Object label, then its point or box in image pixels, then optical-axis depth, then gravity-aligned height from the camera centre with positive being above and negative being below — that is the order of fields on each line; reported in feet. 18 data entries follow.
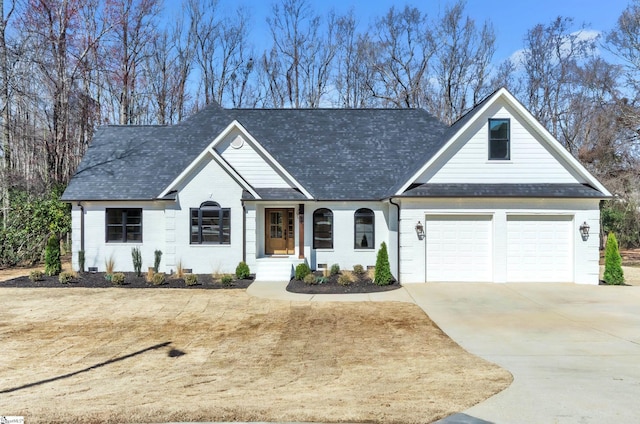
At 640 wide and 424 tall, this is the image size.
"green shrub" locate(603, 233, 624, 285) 47.42 -6.38
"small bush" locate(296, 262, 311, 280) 50.85 -7.45
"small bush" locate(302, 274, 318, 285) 47.93 -8.03
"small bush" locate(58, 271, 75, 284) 49.48 -7.95
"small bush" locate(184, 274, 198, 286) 48.01 -8.00
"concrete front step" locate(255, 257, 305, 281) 52.14 -7.41
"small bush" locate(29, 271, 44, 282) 50.37 -7.84
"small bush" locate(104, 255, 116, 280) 54.66 -7.29
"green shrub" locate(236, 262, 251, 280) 51.88 -7.57
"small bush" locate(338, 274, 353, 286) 47.06 -7.98
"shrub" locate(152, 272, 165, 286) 48.98 -8.14
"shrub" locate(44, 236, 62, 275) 53.36 -6.02
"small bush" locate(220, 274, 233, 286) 47.60 -7.95
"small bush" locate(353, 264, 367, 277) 55.11 -7.98
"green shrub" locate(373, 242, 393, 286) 46.83 -6.86
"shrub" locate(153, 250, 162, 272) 55.26 -6.40
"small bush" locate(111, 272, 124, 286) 49.26 -8.06
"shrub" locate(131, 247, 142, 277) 54.70 -6.58
